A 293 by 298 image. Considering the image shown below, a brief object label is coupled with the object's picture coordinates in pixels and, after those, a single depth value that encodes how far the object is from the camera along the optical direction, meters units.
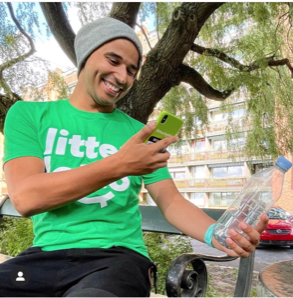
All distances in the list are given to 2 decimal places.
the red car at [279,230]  5.57
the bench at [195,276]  0.79
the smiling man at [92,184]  0.76
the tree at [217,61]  3.19
